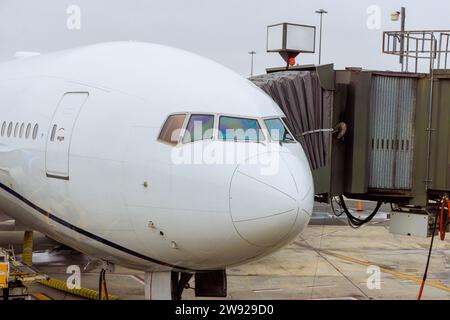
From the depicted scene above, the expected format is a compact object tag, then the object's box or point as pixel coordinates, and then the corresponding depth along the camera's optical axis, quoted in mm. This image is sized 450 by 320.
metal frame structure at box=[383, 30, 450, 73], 14953
